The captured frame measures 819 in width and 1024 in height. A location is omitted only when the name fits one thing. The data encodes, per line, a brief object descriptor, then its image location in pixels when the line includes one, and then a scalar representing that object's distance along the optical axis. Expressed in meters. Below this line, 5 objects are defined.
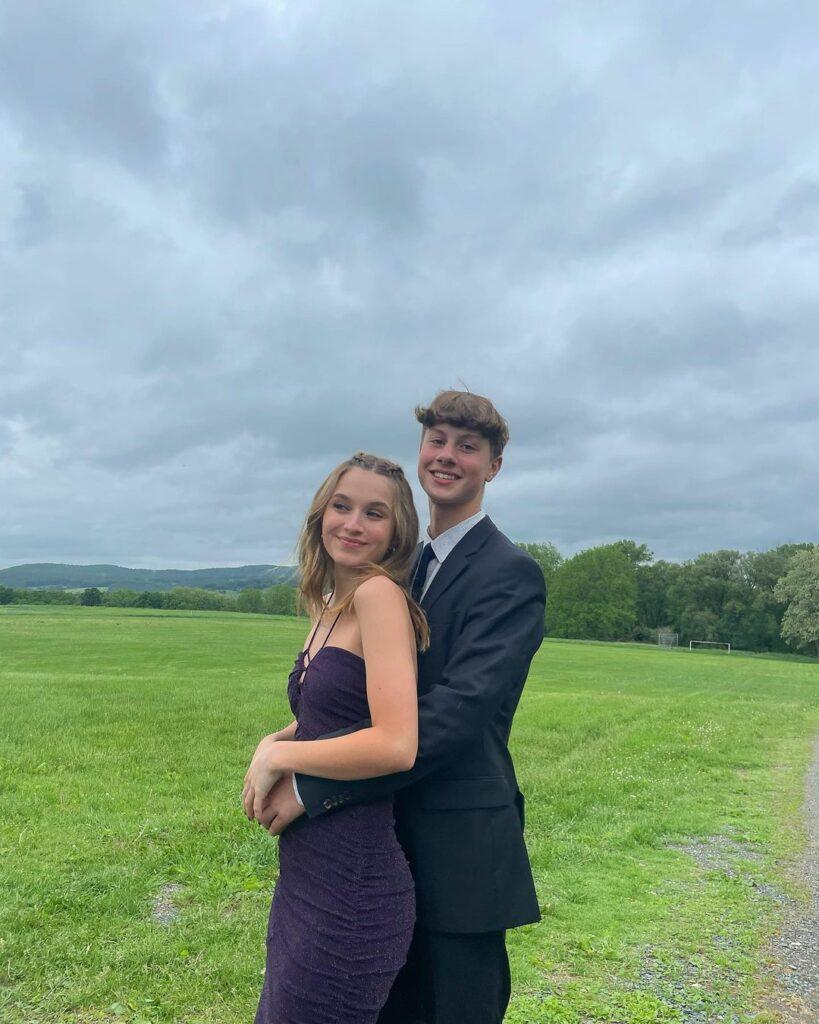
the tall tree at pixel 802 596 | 79.00
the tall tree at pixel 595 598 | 108.81
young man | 2.56
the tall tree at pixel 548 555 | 133.38
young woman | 2.42
